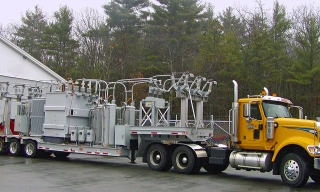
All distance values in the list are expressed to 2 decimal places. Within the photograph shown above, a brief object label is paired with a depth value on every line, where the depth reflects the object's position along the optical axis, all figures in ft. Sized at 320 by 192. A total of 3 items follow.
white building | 91.25
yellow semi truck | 36.27
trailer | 37.86
